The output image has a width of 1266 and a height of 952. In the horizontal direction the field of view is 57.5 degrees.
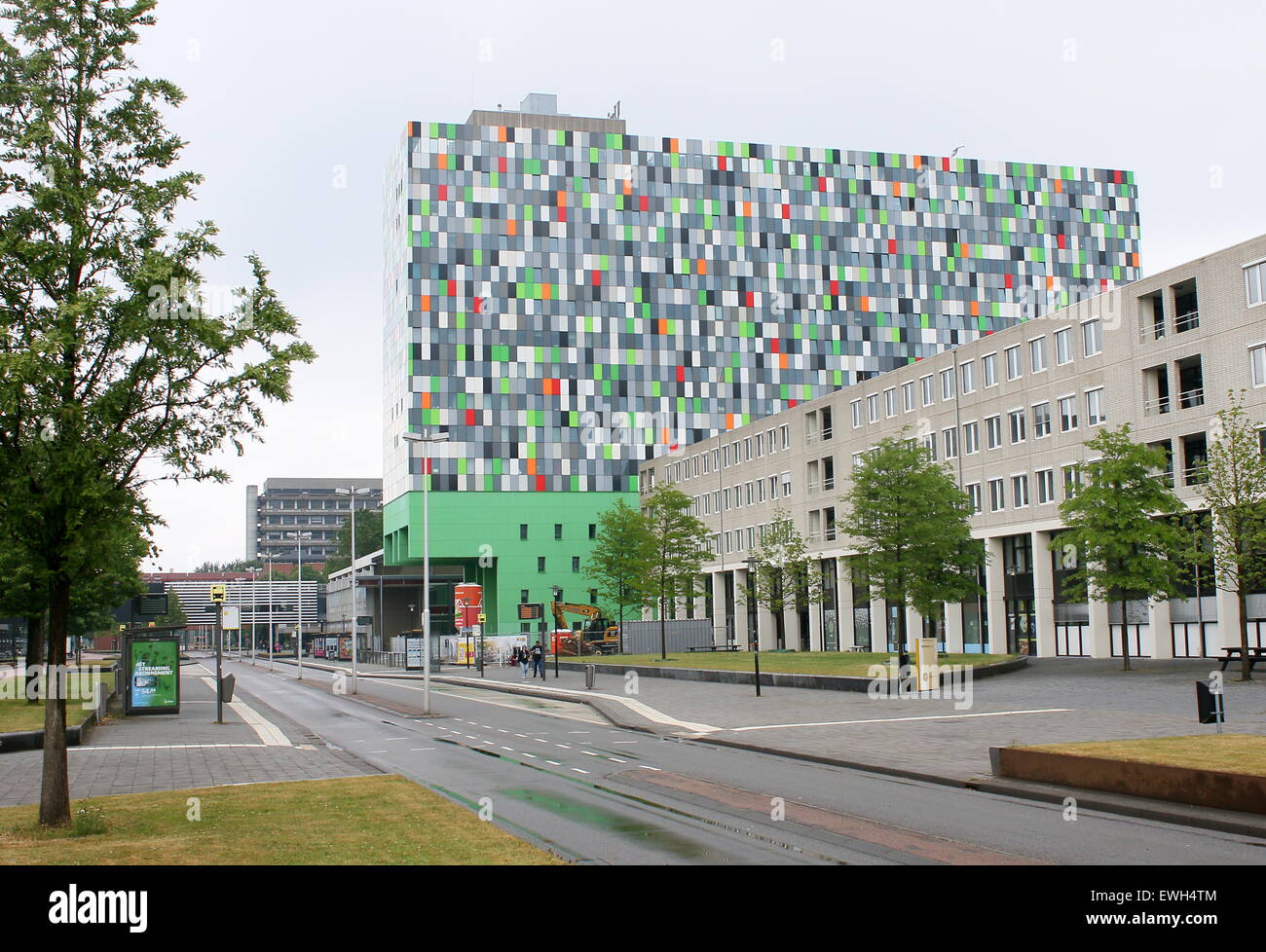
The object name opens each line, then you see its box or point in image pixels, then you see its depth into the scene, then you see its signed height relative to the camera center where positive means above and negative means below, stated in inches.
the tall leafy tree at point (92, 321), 499.5 +118.9
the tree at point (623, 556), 2760.8 +46.8
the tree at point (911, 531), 1819.6 +59.9
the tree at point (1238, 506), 1401.3 +66.7
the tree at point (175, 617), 6714.6 -216.3
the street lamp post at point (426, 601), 1422.2 -31.4
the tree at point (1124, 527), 1611.7 +50.9
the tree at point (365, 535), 6939.0 +271.3
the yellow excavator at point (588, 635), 3262.8 -175.5
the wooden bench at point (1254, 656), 1406.5 -120.5
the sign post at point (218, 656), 1257.4 -83.5
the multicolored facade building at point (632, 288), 4020.7 +1040.3
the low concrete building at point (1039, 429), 1839.3 +275.7
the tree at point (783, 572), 2689.5 -3.7
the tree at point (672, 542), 2746.1 +73.5
